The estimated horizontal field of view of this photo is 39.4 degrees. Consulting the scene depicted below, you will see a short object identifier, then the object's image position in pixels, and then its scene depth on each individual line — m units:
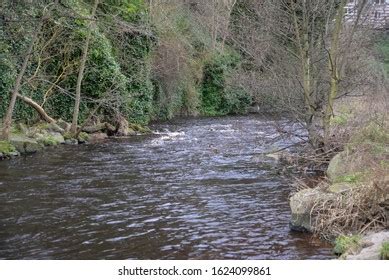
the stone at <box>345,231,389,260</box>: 6.99
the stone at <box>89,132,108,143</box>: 23.34
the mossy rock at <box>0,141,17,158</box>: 17.53
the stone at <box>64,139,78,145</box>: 21.88
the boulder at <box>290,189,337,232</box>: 9.12
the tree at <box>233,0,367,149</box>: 14.79
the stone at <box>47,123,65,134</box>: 22.81
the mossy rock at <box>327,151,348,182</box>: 11.32
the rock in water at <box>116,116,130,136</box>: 25.27
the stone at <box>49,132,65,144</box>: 21.59
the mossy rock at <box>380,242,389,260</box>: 6.77
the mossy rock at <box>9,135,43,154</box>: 18.75
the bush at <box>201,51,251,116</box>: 41.09
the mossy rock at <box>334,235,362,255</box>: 7.73
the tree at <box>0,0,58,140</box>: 19.23
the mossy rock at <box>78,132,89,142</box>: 22.62
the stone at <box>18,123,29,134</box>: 21.53
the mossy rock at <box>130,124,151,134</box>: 26.33
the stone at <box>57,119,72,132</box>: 23.52
